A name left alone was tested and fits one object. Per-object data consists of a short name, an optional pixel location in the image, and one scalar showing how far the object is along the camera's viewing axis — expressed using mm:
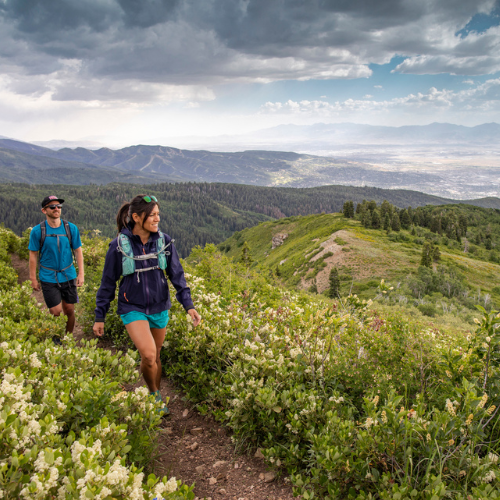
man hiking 6371
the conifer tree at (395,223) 82519
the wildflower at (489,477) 2522
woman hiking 4227
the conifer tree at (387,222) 79938
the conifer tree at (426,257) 52509
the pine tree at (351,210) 95431
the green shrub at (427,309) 28322
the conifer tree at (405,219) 89875
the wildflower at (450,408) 2778
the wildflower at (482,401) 2699
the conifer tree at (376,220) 80188
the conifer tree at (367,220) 80500
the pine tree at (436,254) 58631
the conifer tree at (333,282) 43675
